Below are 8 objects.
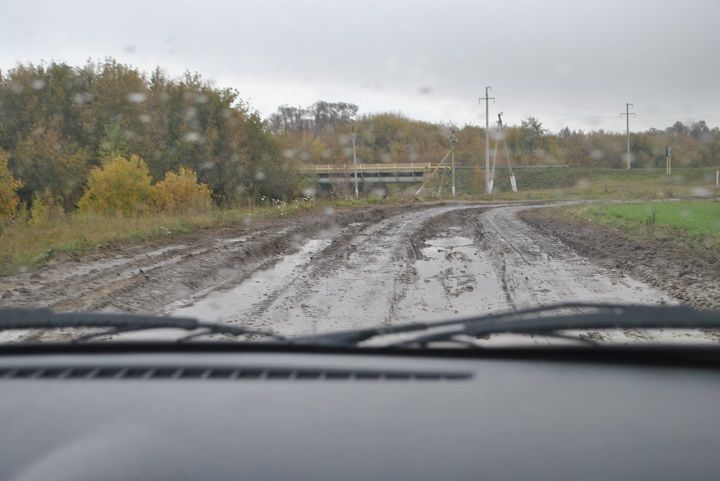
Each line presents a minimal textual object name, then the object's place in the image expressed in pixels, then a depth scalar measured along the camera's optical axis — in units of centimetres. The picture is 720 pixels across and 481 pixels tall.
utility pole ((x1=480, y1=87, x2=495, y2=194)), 6406
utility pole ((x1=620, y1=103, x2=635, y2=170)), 7859
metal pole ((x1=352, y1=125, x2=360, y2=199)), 6666
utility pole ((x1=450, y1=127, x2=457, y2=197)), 7338
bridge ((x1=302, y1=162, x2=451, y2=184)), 6132
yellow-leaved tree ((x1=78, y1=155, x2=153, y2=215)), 3394
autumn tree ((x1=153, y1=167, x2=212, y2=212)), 3180
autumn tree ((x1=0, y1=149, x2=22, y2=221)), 3360
